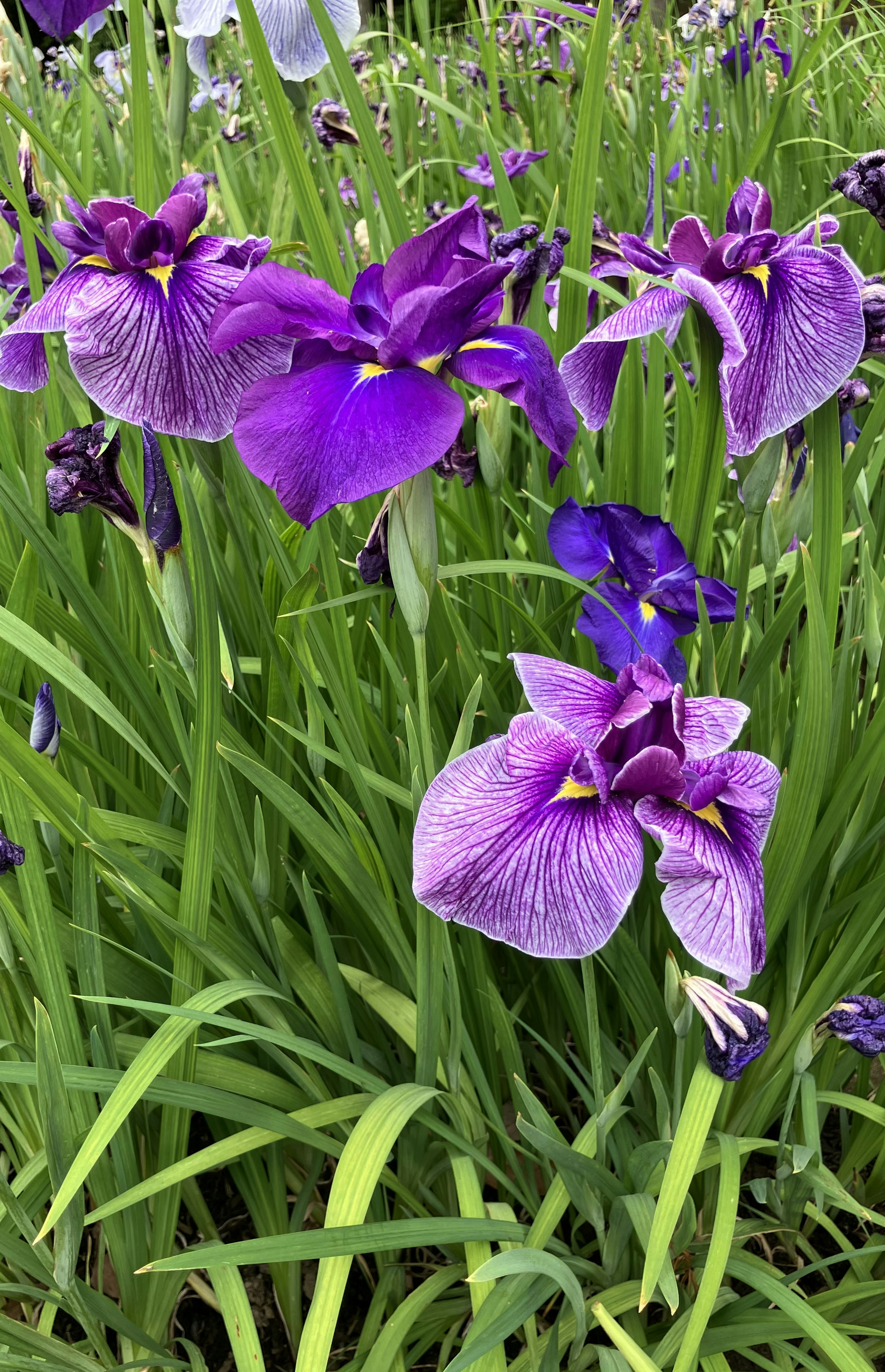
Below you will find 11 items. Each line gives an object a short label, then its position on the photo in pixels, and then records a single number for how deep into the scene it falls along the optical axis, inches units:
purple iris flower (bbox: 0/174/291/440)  29.5
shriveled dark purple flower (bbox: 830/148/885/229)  36.8
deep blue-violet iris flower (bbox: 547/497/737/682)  38.0
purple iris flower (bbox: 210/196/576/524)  25.7
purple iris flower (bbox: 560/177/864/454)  30.3
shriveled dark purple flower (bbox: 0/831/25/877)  32.3
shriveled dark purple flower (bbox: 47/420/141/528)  34.8
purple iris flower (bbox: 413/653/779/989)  25.6
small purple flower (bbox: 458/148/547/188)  79.7
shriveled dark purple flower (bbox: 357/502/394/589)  31.9
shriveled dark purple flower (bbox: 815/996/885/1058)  33.1
